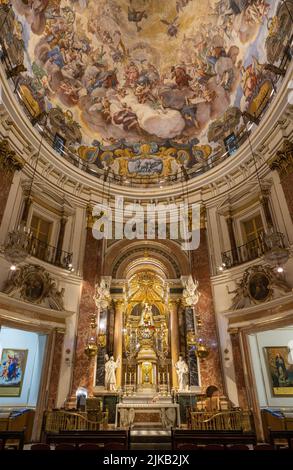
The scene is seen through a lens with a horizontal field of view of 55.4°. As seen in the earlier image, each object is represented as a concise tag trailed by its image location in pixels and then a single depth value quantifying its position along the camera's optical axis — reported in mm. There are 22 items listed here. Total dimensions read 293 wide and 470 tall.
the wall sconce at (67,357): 11974
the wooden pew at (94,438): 6211
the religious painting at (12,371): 13242
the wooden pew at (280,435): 6008
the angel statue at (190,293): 13461
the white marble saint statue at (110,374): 12134
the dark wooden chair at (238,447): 5492
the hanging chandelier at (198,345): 11984
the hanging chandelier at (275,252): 9281
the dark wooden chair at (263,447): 5184
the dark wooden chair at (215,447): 5295
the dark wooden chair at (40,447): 5285
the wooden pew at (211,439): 5988
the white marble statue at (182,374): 12211
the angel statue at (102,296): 13342
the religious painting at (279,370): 12547
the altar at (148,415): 11438
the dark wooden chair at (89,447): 5237
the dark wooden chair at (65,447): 5454
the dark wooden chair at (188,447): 5424
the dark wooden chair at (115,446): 5577
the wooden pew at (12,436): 5781
